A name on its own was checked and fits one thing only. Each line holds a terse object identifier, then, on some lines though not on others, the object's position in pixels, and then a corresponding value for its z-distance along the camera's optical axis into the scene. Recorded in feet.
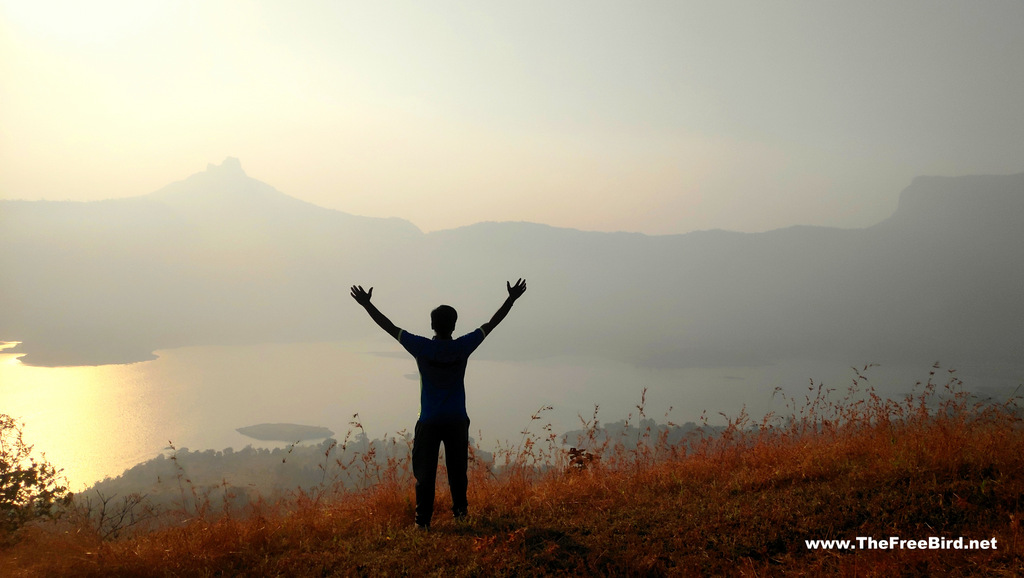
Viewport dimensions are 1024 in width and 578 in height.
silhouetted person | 16.63
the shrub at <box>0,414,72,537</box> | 20.47
